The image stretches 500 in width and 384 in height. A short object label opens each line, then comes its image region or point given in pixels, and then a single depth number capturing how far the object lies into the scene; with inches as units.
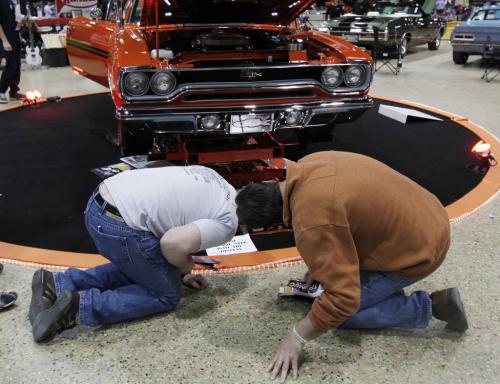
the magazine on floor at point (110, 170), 152.9
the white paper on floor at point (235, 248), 111.3
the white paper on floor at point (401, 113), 221.9
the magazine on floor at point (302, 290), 93.0
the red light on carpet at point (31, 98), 255.4
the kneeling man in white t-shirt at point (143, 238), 77.2
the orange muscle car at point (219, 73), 132.5
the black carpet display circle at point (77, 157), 124.6
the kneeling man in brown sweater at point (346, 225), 65.1
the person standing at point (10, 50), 237.8
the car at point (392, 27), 364.2
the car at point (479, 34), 334.0
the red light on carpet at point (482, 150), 163.2
